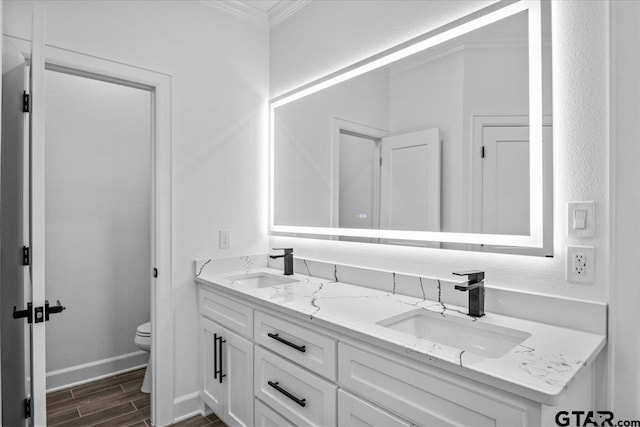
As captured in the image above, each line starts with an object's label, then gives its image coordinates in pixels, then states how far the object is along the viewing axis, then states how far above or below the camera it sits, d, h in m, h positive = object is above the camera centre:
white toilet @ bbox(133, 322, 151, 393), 2.50 -0.91
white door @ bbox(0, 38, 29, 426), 1.53 -0.14
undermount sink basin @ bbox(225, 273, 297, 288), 2.25 -0.42
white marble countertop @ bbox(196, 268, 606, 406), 0.89 -0.39
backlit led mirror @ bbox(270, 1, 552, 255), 1.37 +0.34
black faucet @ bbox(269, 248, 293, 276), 2.28 -0.30
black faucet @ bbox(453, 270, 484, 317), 1.37 -0.31
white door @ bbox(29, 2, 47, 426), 1.26 -0.01
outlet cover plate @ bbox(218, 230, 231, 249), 2.40 -0.17
